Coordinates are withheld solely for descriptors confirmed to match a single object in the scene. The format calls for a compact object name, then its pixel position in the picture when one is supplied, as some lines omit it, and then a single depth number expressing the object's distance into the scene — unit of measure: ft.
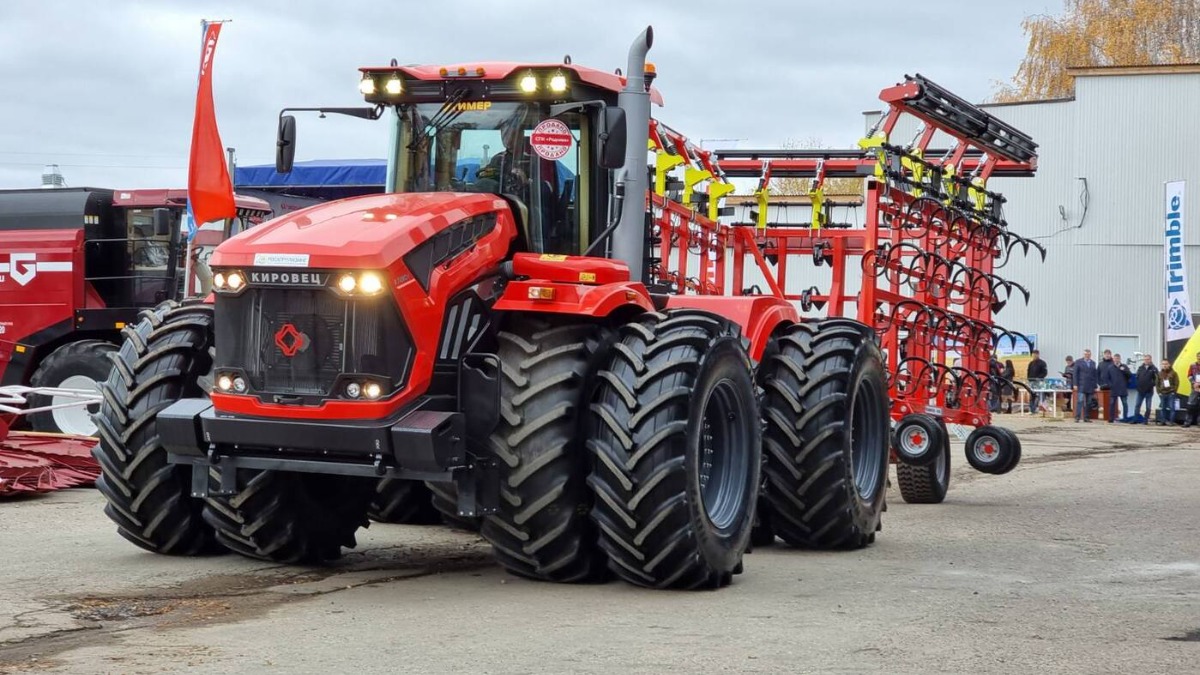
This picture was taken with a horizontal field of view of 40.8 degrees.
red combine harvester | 63.62
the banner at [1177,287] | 112.57
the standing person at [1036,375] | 119.14
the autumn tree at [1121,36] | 185.37
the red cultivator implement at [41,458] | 42.98
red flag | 52.13
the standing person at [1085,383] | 109.70
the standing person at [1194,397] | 105.40
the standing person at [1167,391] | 106.93
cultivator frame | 48.55
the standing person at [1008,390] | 52.45
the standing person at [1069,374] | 119.03
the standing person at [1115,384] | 110.01
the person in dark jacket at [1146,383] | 107.99
